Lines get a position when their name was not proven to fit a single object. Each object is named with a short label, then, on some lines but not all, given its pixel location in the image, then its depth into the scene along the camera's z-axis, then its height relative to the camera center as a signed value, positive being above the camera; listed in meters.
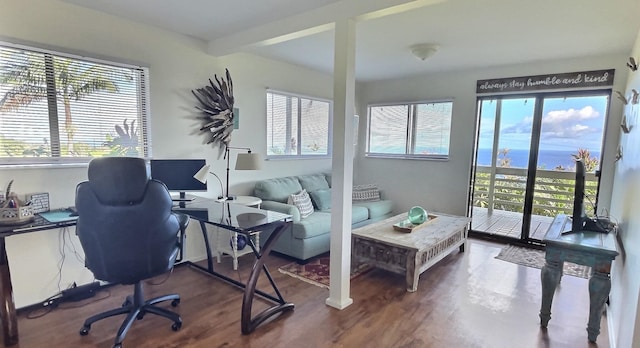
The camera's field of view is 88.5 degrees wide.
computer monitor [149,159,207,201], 3.01 -0.29
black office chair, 1.98 -0.49
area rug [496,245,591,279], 3.52 -1.28
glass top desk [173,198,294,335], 2.27 -0.58
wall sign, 3.82 +0.86
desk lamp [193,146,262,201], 3.30 -0.18
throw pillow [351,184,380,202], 5.03 -0.72
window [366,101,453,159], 5.08 +0.29
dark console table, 2.19 -0.76
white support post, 2.48 -0.13
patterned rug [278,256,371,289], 3.16 -1.29
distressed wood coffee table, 3.00 -0.97
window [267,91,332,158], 4.35 +0.28
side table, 3.40 -1.06
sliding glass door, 4.07 -0.07
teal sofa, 3.52 -0.84
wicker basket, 2.12 -0.50
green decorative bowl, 3.68 -0.77
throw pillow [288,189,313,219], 3.83 -0.68
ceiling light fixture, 3.42 +1.02
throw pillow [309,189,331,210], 4.26 -0.70
